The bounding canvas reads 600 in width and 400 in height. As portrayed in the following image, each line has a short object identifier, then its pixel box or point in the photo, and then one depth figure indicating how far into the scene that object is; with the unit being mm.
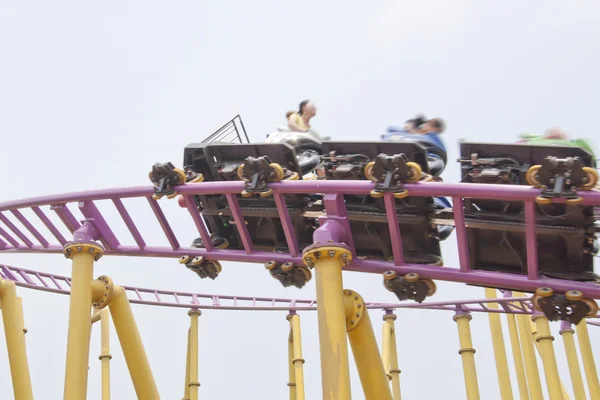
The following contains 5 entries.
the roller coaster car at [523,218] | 8547
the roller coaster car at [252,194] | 9930
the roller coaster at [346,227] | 8836
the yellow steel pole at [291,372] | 15797
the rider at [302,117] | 11195
